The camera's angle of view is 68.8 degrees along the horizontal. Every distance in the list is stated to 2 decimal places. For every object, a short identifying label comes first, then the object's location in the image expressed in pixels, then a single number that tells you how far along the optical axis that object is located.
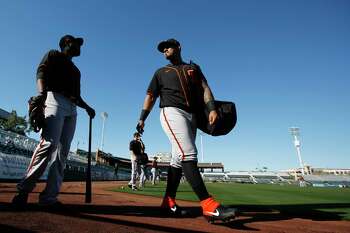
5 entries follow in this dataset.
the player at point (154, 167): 18.04
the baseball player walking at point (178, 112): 3.04
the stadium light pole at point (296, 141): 73.68
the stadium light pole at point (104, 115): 71.13
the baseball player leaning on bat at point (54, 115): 3.08
